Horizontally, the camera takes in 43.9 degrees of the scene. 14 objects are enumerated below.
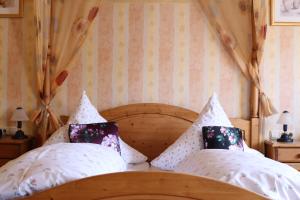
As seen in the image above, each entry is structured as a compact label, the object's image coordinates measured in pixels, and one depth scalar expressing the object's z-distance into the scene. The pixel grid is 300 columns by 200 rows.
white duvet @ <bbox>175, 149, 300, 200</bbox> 1.77
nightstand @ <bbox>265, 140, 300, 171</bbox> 3.23
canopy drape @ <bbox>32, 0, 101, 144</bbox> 3.46
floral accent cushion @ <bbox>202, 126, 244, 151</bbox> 2.87
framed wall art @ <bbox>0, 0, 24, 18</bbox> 3.58
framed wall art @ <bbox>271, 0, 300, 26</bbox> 3.53
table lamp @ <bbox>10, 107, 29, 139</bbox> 3.45
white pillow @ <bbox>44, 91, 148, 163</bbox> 3.03
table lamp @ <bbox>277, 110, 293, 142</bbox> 3.35
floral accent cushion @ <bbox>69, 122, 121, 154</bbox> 2.91
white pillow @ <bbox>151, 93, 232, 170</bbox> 2.98
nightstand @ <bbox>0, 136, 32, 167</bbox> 3.33
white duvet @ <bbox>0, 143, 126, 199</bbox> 1.79
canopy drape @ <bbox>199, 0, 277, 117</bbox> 3.47
